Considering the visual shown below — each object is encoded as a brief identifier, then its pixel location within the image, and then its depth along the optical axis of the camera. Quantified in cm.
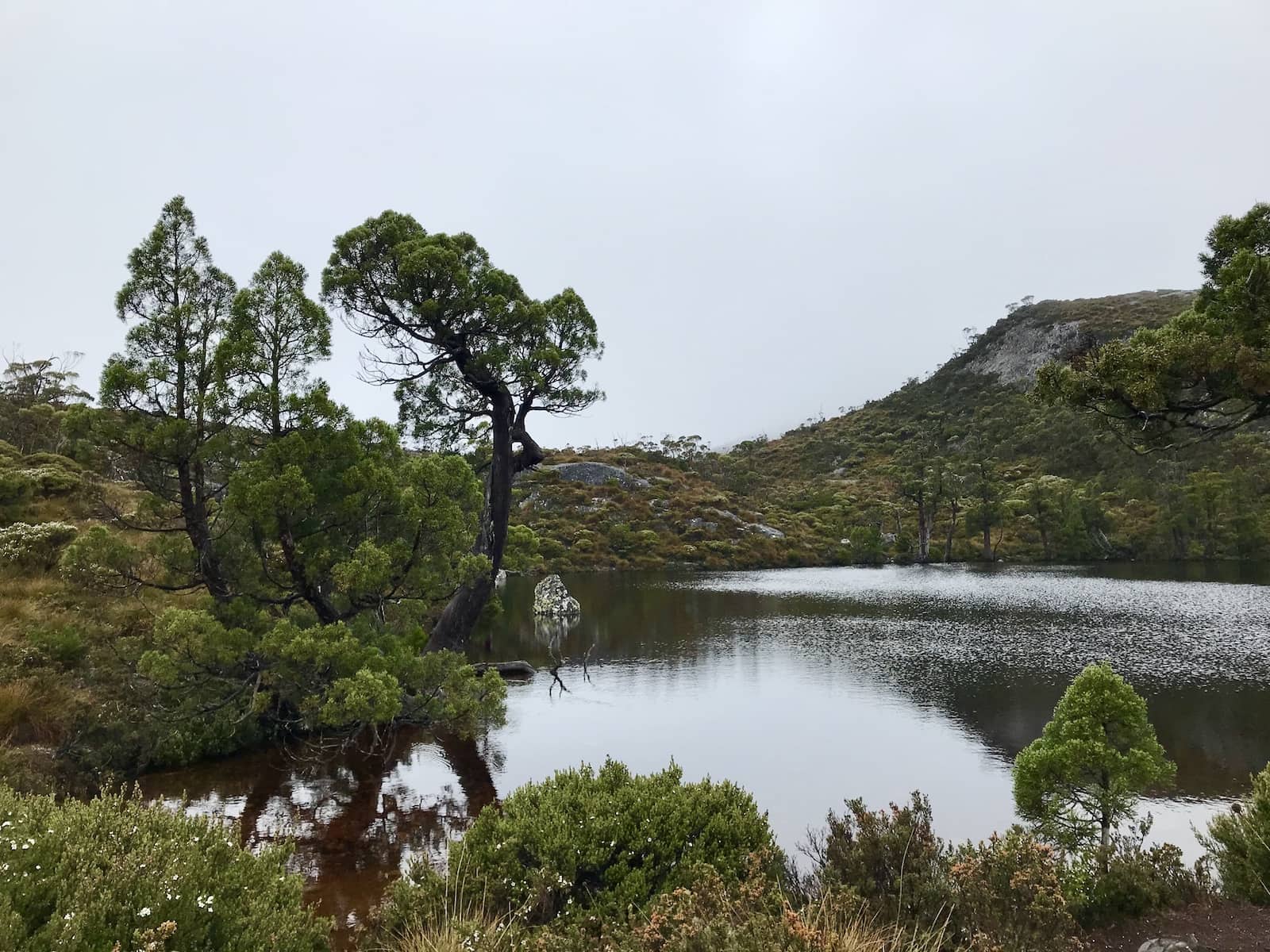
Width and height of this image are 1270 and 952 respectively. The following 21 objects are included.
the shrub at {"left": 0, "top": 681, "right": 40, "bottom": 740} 1024
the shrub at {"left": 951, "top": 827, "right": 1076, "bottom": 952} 480
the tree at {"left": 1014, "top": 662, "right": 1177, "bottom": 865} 899
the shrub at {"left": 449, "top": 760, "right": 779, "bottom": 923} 587
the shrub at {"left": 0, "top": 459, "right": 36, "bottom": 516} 2014
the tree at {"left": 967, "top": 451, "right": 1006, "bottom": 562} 6625
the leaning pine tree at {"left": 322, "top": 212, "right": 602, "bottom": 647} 1543
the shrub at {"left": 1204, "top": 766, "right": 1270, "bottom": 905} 675
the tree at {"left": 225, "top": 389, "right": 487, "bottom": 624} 1075
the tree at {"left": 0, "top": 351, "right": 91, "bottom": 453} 3294
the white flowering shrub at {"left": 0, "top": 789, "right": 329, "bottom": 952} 383
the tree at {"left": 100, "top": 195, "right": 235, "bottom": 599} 1062
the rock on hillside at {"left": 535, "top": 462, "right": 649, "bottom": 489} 8162
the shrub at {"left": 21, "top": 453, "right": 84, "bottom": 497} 2185
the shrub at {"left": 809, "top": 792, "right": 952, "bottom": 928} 562
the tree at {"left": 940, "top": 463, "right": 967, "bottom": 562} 6838
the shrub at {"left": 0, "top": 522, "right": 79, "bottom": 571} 1583
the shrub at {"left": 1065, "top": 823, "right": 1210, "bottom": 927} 649
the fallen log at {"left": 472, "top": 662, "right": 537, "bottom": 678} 2177
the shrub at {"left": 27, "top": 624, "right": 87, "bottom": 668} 1216
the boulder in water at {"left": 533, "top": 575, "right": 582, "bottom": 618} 3356
